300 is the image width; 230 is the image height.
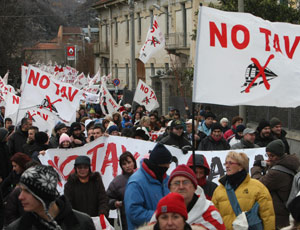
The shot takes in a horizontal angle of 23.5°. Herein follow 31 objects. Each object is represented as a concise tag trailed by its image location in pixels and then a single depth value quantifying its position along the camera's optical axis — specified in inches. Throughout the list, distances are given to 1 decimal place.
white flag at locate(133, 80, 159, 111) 883.4
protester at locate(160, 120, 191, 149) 457.7
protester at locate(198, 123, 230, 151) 441.1
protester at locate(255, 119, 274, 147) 441.4
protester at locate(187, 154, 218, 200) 263.9
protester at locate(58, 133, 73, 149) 401.4
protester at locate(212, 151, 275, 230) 247.4
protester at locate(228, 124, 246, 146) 469.4
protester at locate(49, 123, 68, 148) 480.4
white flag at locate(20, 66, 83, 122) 545.0
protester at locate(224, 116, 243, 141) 525.3
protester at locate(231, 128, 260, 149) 411.8
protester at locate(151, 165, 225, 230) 207.8
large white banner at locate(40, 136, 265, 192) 379.6
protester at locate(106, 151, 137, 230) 307.6
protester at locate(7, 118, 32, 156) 471.2
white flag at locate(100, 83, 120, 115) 849.5
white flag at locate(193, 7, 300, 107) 277.9
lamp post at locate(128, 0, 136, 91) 1173.2
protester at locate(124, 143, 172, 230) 238.2
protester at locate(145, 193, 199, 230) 171.6
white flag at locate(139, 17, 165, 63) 1018.7
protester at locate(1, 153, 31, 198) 307.1
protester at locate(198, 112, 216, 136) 560.1
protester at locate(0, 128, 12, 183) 410.9
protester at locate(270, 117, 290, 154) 464.8
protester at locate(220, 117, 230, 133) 560.1
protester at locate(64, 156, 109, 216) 300.7
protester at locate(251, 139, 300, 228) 287.1
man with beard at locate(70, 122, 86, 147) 478.3
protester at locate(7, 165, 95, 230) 168.2
